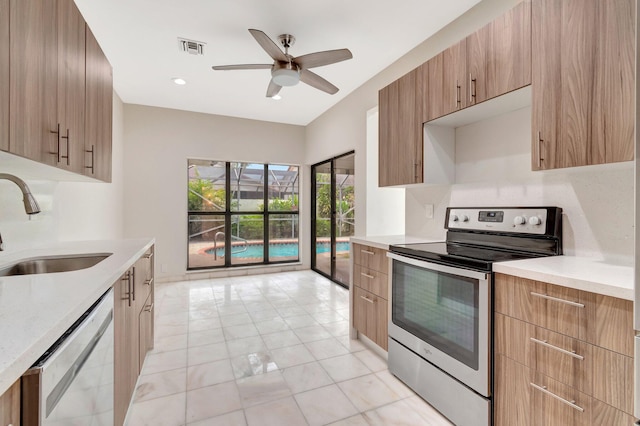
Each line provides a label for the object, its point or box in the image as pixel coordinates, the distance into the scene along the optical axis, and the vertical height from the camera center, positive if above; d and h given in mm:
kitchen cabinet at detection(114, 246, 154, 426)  1401 -668
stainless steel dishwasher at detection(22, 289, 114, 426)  652 -448
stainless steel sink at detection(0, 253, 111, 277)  1722 -311
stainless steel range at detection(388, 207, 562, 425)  1538 -520
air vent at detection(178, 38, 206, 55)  2848 +1604
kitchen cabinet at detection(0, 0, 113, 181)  1150 +605
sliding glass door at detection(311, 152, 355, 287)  4613 -45
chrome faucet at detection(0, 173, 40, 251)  1367 +64
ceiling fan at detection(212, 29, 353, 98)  2373 +1271
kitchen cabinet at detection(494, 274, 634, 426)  1083 -575
